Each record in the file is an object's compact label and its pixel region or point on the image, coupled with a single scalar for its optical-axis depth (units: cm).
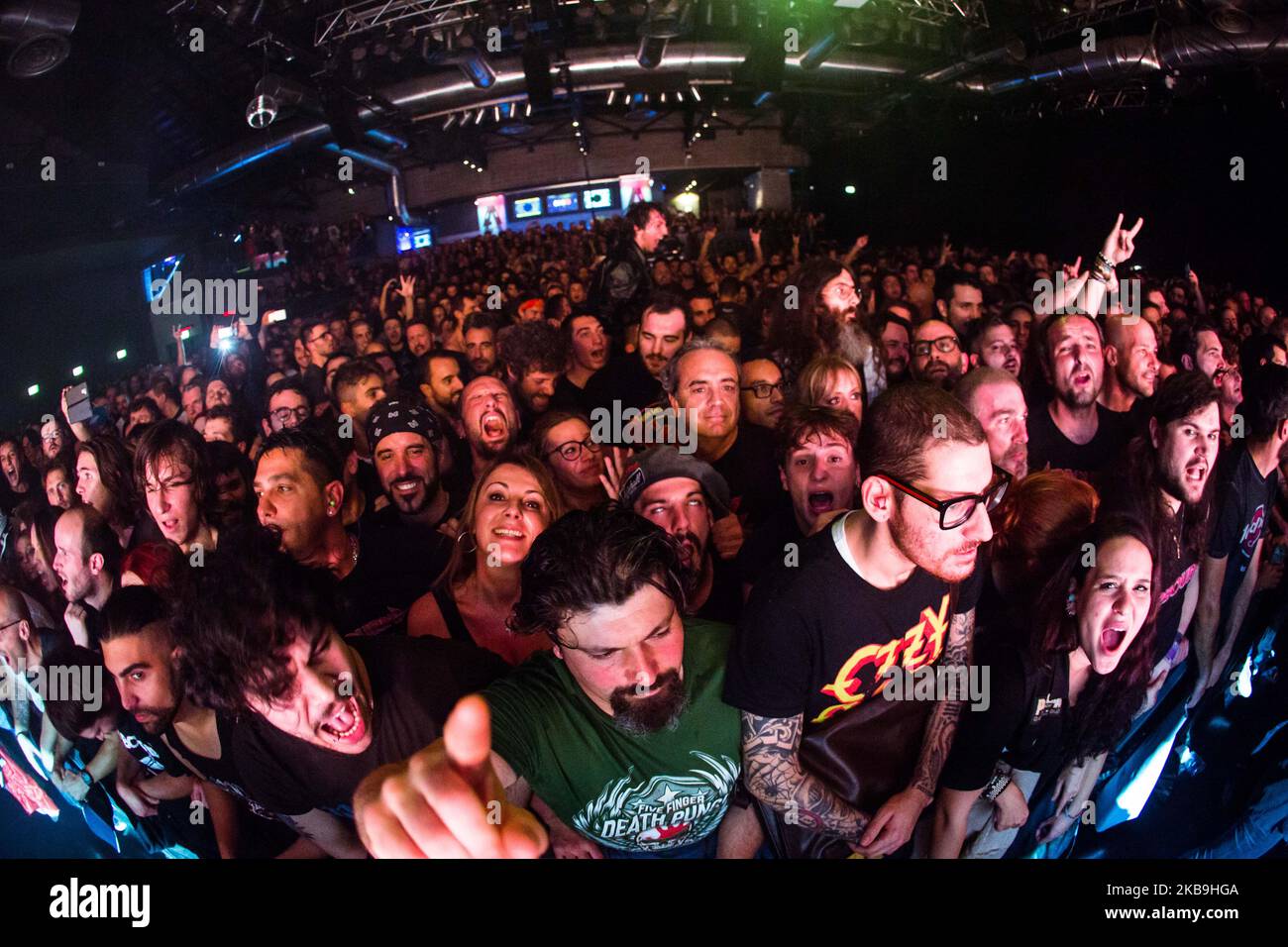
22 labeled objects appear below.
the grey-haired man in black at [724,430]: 242
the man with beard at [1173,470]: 234
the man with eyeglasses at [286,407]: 269
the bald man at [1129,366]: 262
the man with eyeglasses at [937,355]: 302
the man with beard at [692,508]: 218
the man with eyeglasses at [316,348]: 274
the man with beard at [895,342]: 325
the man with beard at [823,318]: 287
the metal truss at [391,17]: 209
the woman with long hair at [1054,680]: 222
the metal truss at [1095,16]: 309
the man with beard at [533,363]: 291
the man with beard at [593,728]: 164
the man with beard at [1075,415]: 252
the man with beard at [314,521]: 219
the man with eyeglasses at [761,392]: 270
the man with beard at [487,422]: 249
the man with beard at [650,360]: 302
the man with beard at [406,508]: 226
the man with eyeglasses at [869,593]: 180
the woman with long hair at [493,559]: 208
